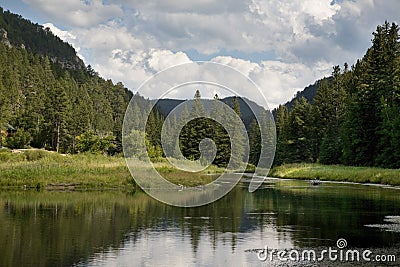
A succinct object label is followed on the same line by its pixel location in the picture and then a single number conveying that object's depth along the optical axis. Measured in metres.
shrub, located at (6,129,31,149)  79.04
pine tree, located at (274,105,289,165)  93.88
